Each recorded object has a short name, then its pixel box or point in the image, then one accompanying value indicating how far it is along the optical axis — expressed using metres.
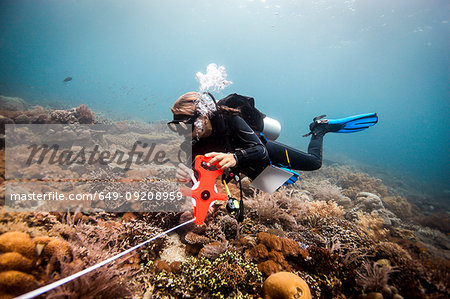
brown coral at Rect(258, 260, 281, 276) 0.91
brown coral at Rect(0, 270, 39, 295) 0.57
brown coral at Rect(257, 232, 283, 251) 1.02
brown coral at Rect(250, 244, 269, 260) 0.98
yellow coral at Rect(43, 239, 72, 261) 0.73
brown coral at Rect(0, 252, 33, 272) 0.60
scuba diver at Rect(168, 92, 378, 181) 1.00
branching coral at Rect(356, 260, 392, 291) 0.84
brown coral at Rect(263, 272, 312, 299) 0.76
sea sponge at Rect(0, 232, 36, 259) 0.65
